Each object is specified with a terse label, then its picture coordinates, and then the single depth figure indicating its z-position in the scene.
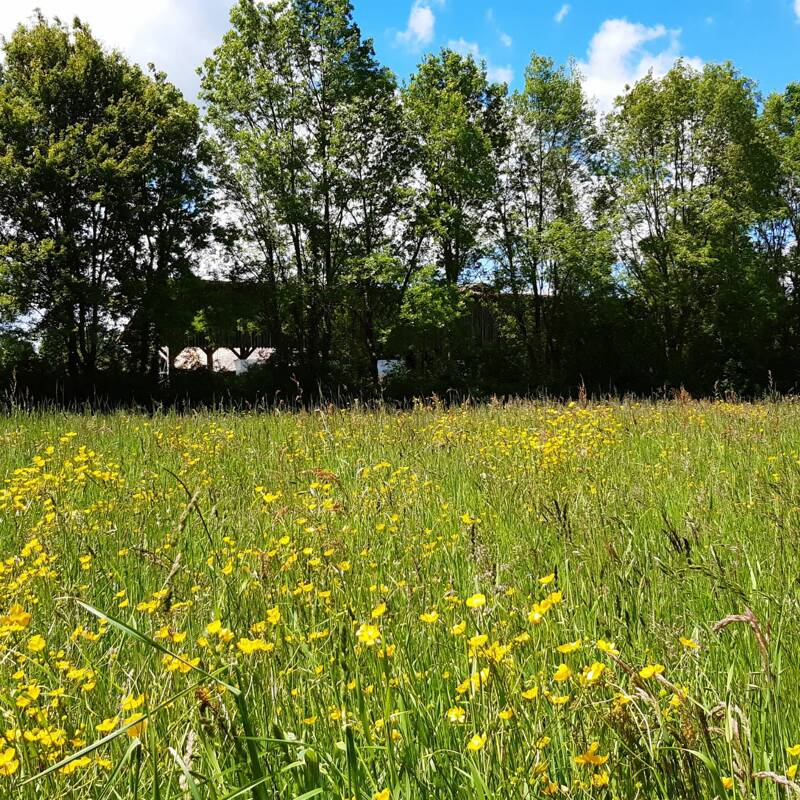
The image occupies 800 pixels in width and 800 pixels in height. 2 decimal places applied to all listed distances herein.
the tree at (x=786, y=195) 26.42
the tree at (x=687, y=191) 24.86
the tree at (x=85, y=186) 17.27
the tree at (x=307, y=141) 20.16
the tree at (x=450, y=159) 21.81
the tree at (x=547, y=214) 23.86
